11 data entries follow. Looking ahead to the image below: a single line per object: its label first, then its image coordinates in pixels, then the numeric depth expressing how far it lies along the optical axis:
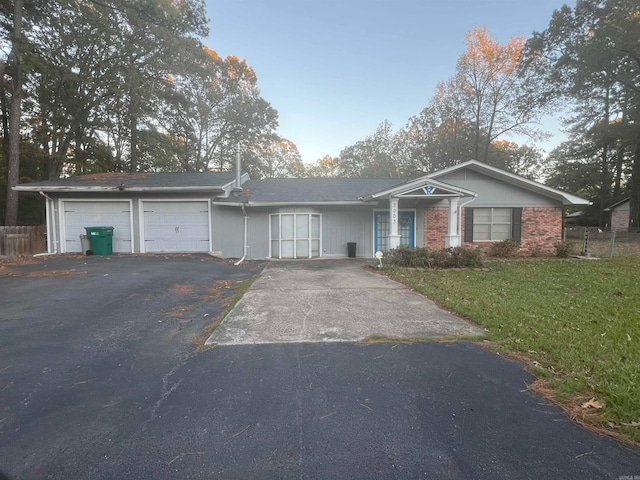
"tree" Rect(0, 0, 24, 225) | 13.11
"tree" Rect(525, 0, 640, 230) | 17.42
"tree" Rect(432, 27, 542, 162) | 23.64
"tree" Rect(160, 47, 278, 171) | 25.55
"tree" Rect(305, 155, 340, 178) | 41.81
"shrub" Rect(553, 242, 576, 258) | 11.78
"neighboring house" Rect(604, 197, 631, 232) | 28.61
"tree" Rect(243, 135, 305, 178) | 27.97
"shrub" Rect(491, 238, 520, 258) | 11.84
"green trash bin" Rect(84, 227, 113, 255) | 11.58
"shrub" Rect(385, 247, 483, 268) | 9.69
